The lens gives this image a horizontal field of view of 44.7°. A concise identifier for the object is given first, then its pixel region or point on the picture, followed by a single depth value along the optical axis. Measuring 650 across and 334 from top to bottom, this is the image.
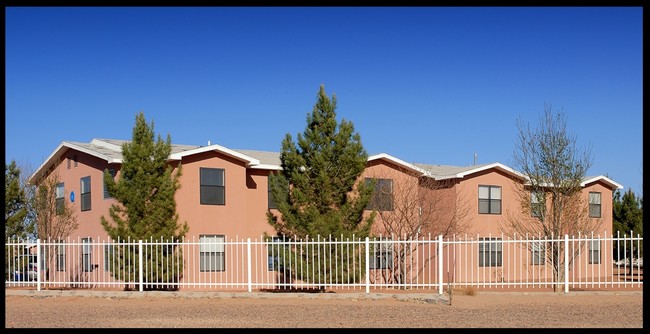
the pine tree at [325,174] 23.38
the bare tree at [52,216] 27.34
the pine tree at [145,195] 22.03
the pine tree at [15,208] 29.08
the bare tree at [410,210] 28.69
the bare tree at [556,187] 22.73
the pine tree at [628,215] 42.28
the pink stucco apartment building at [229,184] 25.81
